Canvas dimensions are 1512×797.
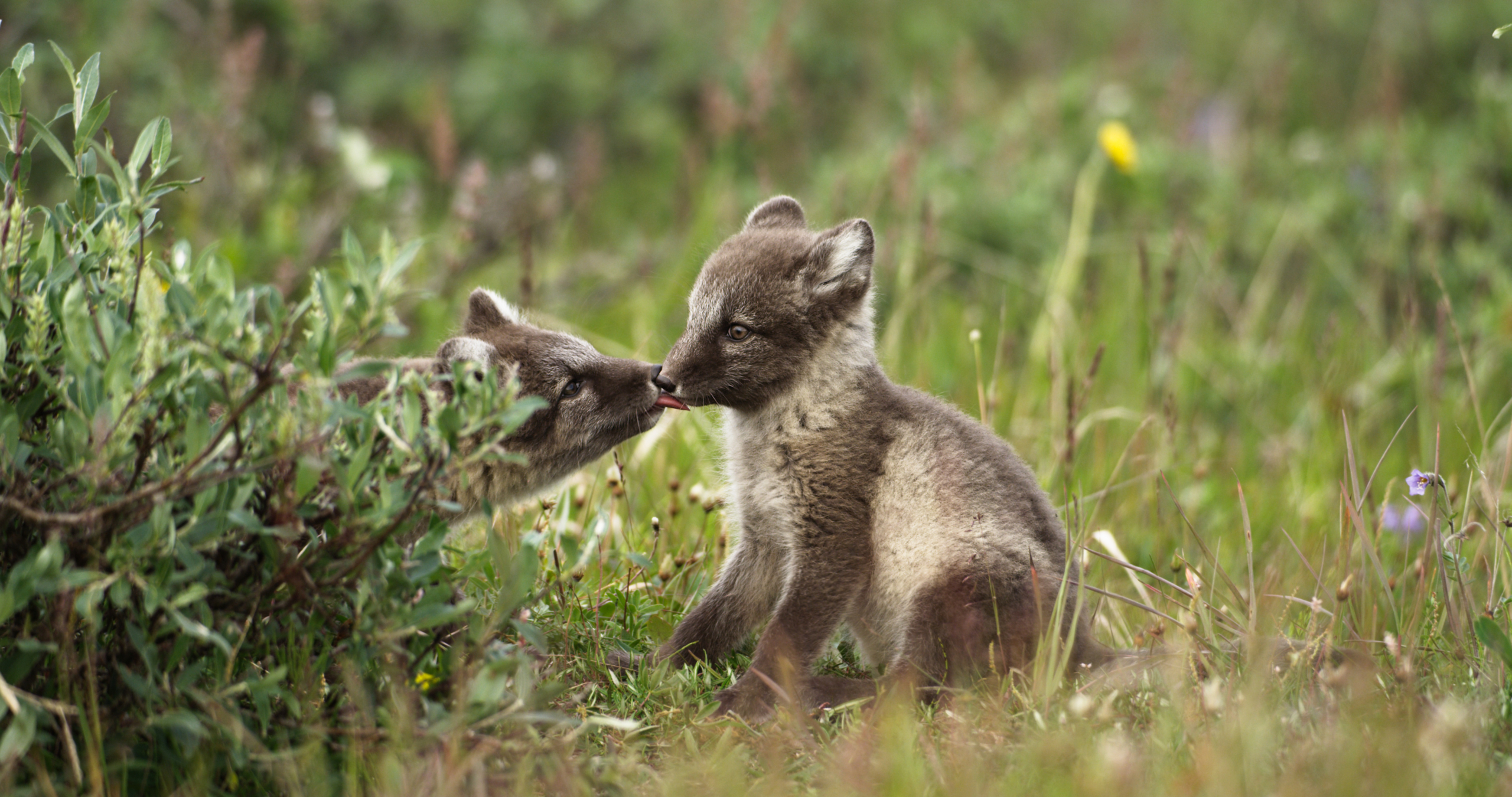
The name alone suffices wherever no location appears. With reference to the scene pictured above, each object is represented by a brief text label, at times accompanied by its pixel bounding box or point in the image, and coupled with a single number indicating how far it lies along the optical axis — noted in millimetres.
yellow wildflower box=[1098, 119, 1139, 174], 13711
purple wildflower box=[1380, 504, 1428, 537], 9406
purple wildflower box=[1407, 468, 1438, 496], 6914
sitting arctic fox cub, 7145
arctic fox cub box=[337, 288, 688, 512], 8234
